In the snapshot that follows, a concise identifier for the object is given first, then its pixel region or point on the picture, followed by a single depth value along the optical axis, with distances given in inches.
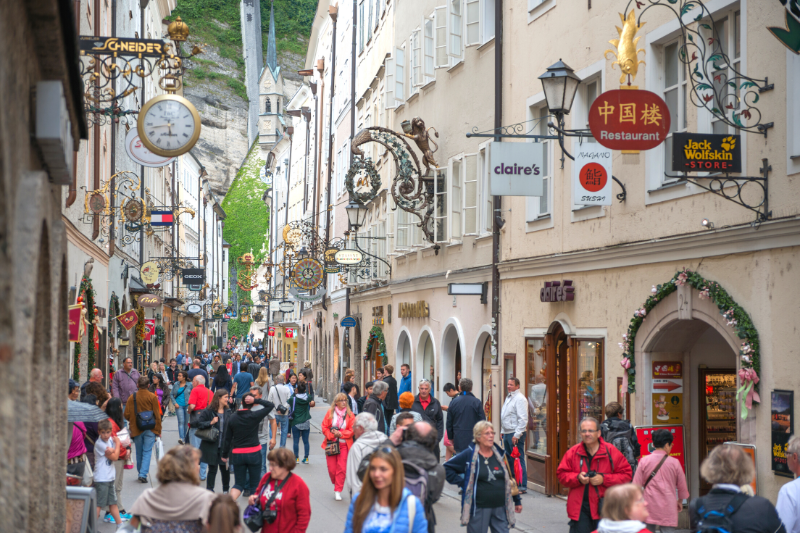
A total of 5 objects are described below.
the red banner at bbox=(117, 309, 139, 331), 996.6
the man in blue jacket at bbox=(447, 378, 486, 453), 563.8
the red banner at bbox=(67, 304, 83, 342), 663.8
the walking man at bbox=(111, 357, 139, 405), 780.0
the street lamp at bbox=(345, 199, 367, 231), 1052.5
